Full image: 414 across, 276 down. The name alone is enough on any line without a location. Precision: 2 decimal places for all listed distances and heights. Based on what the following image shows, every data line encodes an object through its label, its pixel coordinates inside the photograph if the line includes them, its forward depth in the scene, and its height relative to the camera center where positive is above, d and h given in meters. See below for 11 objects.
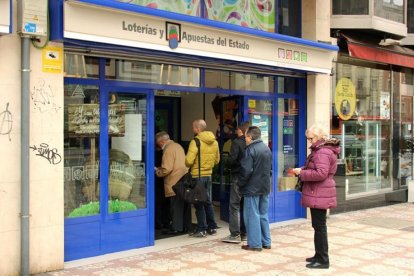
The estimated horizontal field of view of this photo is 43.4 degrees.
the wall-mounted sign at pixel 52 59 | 5.57 +0.86
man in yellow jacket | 7.35 -0.35
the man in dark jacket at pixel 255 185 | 6.64 -0.60
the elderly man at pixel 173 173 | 7.65 -0.51
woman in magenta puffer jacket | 5.81 -0.51
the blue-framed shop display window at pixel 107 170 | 6.19 -0.39
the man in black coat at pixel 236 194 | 7.17 -0.78
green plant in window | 6.25 -0.87
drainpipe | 5.32 -0.11
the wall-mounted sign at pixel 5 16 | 5.00 +1.19
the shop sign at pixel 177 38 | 5.48 +1.26
